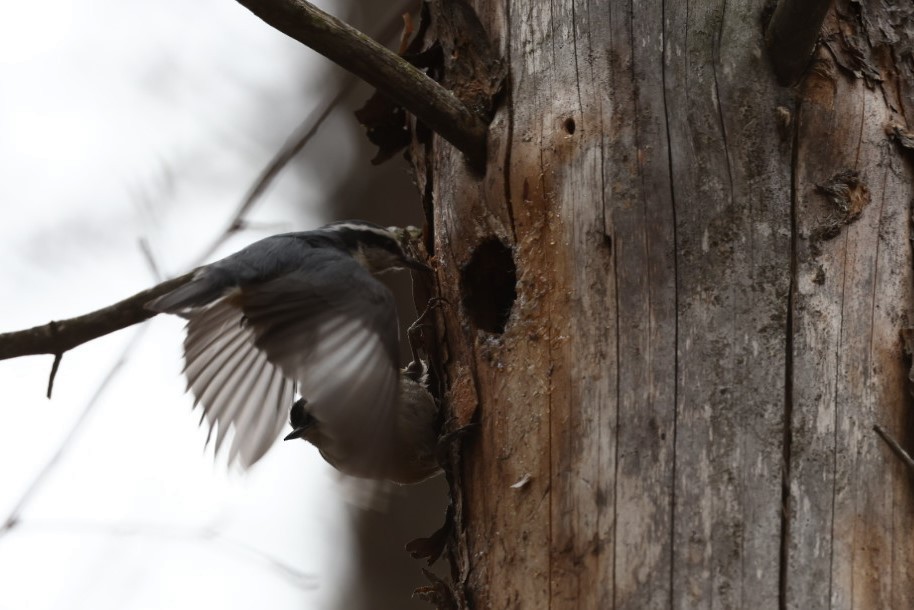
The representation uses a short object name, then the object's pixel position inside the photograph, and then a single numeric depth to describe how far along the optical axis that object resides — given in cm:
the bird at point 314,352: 476
